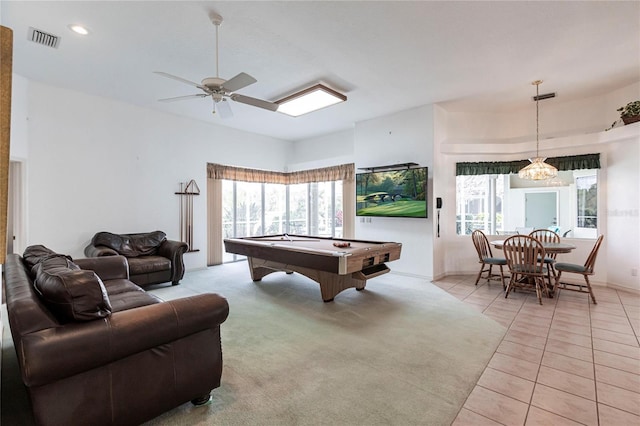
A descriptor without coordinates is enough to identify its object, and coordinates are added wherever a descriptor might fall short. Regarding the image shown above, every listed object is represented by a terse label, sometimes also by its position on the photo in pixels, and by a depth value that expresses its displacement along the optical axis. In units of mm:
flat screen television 5371
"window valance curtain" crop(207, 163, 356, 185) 6758
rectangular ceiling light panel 4352
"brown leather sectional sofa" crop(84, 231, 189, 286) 4637
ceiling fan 2891
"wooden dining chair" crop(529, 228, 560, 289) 4492
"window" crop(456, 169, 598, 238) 5461
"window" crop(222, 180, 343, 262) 7305
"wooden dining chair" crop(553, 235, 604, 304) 4073
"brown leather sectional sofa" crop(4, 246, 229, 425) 1442
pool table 3617
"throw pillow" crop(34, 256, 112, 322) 1562
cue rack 6102
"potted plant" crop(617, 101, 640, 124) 4367
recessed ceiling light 3080
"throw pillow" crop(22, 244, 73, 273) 2576
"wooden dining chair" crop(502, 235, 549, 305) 4113
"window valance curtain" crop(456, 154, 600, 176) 4957
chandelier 4641
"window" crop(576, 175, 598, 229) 5094
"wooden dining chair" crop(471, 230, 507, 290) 4891
